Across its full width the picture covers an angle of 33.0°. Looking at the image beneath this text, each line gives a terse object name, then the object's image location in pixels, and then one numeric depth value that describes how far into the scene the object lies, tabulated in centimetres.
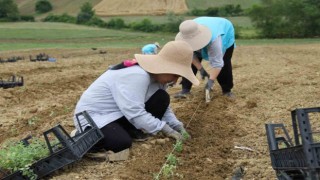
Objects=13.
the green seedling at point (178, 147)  568
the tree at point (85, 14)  6439
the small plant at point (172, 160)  519
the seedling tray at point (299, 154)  327
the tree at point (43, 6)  7338
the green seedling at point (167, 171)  481
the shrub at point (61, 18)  6662
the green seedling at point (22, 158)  466
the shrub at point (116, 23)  5726
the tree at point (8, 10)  7088
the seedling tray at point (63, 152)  477
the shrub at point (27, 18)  7081
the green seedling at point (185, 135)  612
